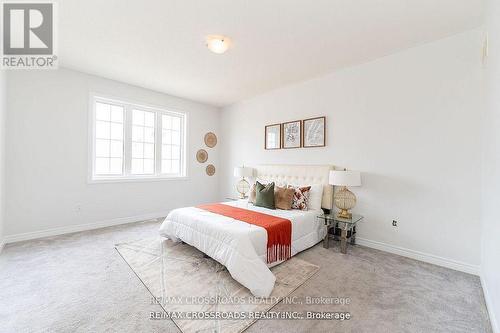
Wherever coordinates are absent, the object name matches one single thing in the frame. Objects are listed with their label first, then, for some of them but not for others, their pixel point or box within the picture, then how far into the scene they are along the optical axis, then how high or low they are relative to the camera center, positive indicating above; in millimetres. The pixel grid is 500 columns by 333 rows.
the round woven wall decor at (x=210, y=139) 5410 +623
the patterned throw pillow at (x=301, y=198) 3235 -530
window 3938 +419
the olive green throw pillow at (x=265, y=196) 3250 -522
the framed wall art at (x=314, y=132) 3605 +598
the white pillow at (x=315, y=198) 3297 -529
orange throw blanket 2364 -784
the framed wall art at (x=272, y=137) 4273 +590
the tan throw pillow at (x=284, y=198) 3213 -526
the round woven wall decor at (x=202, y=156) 5254 +177
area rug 1623 -1220
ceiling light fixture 2543 +1508
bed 1980 -848
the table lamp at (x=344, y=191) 2920 -404
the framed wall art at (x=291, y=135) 3930 +591
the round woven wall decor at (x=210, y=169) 5488 -180
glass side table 2829 -896
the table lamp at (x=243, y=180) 4543 -407
